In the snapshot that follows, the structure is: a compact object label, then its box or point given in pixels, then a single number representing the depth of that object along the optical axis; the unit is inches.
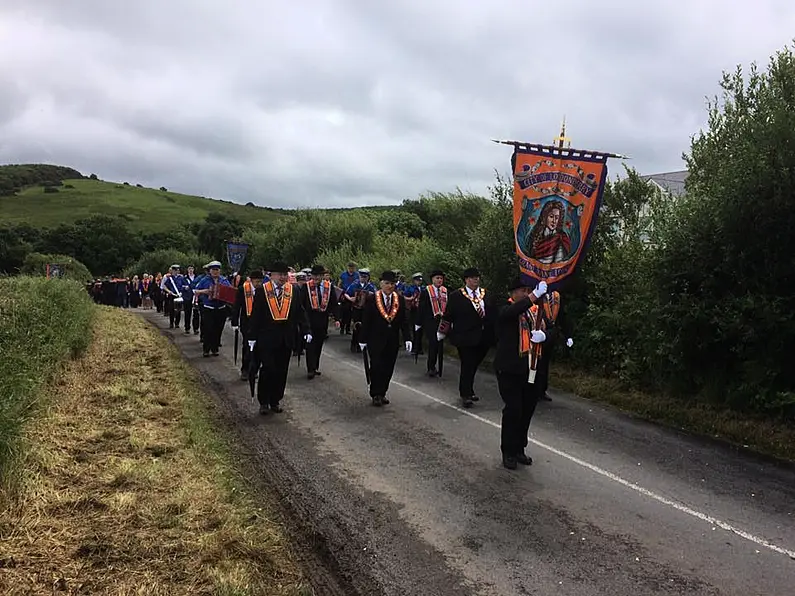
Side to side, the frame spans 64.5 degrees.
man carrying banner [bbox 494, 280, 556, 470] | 263.7
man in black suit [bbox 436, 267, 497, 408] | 391.2
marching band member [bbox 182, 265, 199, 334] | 768.3
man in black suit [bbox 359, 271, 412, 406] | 382.5
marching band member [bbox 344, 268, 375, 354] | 617.9
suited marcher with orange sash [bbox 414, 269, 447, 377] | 519.8
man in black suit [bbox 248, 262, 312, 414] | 350.6
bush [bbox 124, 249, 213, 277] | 2260.1
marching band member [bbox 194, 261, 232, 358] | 573.0
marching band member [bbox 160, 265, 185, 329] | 817.5
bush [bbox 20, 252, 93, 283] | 1781.5
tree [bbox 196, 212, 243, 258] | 2625.5
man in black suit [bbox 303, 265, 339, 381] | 477.4
